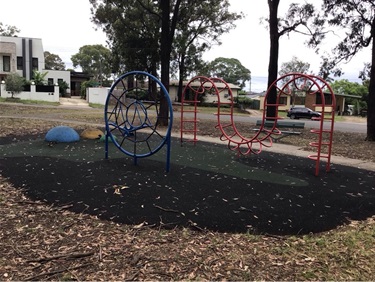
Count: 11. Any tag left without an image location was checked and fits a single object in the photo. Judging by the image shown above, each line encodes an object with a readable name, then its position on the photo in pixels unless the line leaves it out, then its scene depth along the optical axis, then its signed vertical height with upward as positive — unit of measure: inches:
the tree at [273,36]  635.5 +127.1
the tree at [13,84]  1315.2 +39.1
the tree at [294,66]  2243.8 +261.5
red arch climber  266.8 -9.8
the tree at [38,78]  1601.9 +78.3
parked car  1341.0 -23.3
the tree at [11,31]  2258.2 +408.6
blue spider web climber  247.3 -46.3
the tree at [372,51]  530.0 +100.6
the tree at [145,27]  1209.4 +269.5
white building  1663.4 +187.1
